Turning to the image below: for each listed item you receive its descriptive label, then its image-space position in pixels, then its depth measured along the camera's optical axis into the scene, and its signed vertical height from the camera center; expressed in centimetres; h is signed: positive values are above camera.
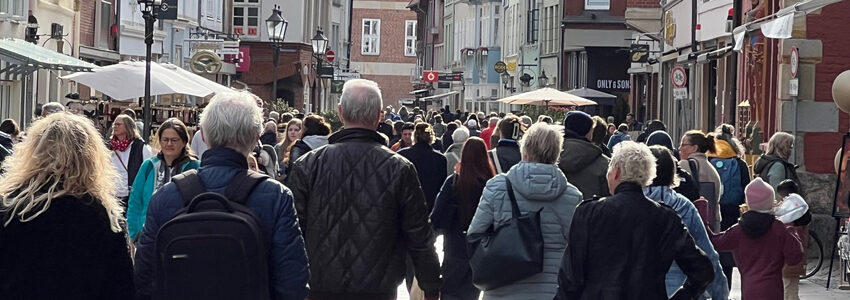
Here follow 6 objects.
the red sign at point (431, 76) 9300 +208
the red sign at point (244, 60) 6112 +176
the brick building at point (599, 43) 6009 +263
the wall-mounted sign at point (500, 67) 7288 +208
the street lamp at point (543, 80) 6456 +143
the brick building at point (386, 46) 12250 +477
